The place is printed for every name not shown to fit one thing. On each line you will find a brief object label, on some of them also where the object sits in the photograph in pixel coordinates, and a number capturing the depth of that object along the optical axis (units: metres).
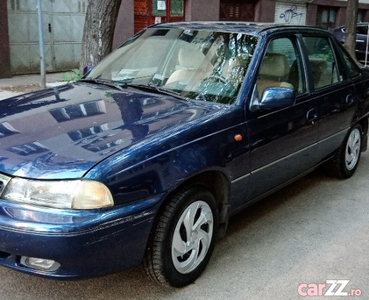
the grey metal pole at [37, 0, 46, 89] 7.47
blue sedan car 2.62
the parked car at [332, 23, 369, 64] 15.58
